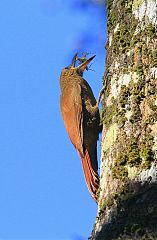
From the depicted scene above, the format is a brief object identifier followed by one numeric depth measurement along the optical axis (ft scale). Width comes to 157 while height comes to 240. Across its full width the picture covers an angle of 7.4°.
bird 32.50
